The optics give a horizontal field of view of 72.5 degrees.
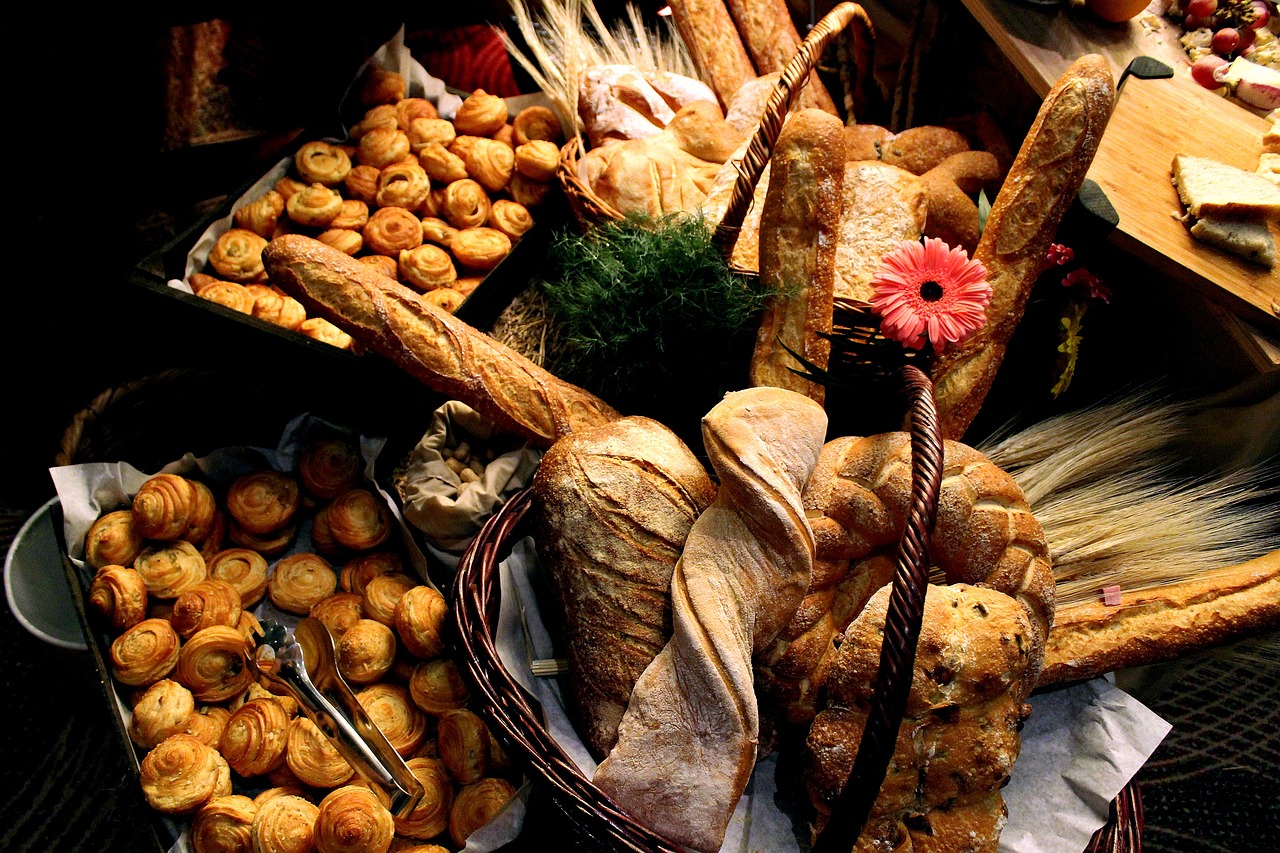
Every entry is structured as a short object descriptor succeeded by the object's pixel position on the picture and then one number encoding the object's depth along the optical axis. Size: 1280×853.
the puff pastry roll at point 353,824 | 1.45
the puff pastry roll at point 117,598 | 1.71
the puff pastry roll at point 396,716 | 1.66
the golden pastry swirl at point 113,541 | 1.77
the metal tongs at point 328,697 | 1.39
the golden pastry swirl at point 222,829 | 1.52
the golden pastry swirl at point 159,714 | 1.62
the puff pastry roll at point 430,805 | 1.58
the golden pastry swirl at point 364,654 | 1.70
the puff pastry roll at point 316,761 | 1.57
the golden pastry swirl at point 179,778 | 1.52
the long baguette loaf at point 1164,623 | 1.55
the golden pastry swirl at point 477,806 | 1.55
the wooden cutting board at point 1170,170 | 1.60
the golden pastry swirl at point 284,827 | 1.49
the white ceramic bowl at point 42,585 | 1.75
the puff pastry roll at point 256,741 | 1.59
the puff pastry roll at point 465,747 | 1.61
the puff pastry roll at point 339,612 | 1.75
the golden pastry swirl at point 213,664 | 1.69
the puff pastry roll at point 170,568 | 1.78
